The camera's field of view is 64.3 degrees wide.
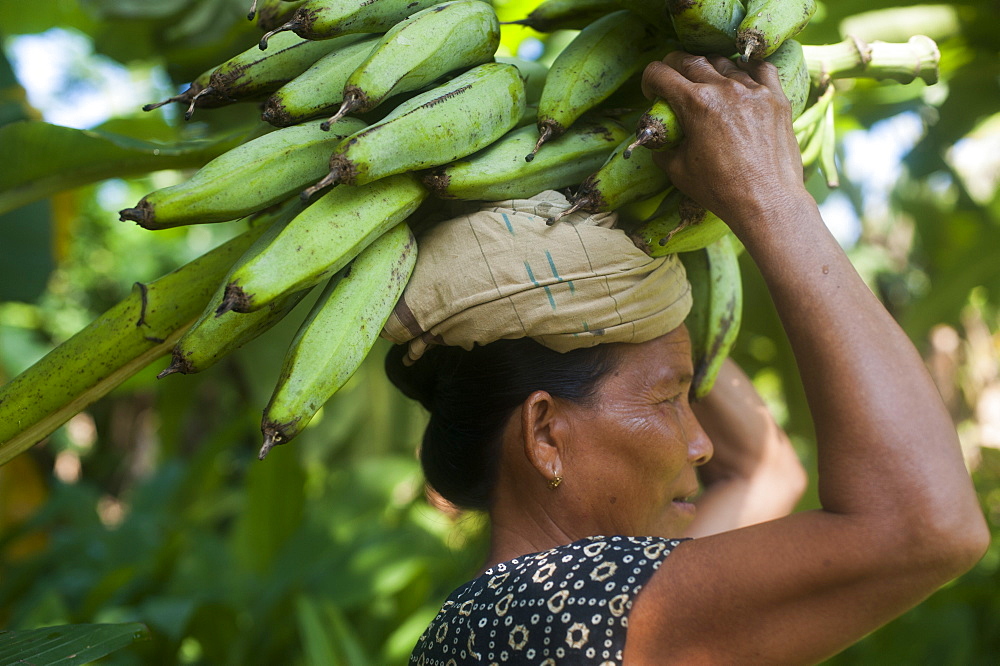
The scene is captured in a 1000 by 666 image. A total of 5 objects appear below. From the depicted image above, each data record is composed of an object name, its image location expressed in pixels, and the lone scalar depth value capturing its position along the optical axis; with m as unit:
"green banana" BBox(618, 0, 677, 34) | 1.18
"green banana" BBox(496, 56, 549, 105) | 1.36
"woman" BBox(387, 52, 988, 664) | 0.92
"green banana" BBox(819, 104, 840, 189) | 1.33
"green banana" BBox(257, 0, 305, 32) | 1.22
